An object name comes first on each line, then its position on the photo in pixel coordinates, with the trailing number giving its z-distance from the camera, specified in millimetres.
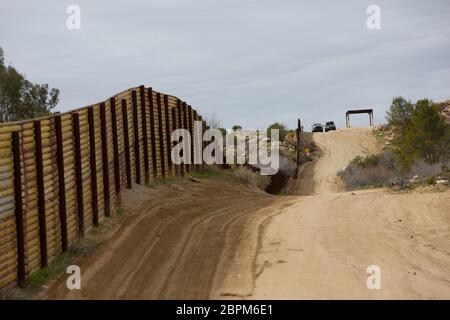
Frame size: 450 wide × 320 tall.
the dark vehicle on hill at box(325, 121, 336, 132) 72550
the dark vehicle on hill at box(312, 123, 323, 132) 72312
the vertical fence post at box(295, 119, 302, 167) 51581
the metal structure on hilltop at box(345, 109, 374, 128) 71250
